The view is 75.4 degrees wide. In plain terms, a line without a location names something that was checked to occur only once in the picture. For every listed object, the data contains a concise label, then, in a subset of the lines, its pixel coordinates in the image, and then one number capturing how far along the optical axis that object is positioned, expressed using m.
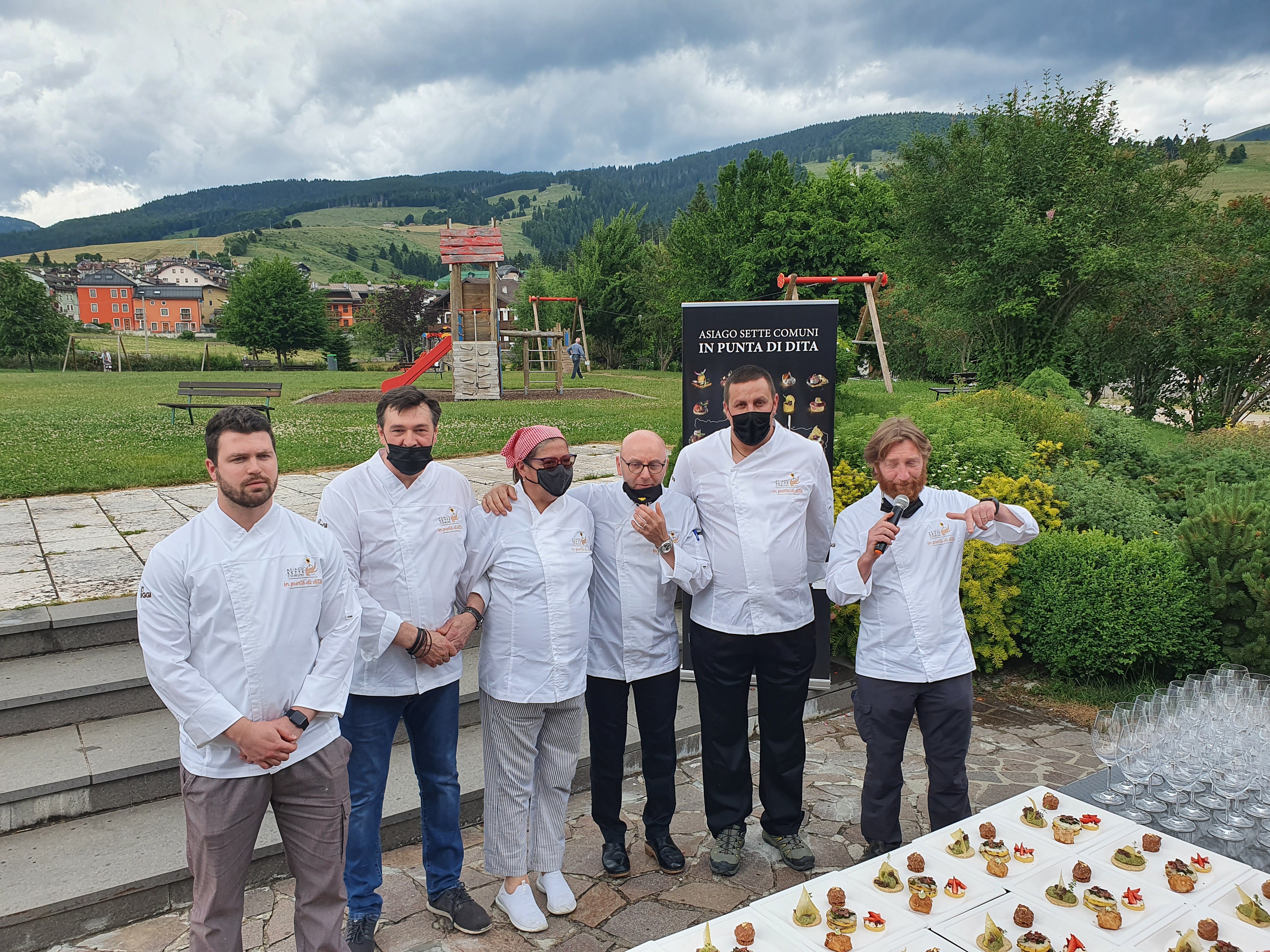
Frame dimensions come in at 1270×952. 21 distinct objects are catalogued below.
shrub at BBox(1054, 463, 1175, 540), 6.88
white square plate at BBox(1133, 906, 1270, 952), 2.25
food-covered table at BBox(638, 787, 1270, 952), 2.26
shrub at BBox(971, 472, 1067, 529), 7.12
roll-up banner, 5.74
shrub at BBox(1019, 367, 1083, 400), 12.30
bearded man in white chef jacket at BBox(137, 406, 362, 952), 2.70
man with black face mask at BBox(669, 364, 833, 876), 3.84
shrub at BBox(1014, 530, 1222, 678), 5.98
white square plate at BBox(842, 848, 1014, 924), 2.42
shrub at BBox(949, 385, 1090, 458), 9.05
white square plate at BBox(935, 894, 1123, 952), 2.26
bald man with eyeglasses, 3.81
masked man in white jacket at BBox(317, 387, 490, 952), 3.40
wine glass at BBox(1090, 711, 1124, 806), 3.13
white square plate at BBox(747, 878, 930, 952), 2.27
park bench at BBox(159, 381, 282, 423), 15.48
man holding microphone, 3.62
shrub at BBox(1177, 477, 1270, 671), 5.66
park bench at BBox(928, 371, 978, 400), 19.75
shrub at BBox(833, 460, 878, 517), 7.05
